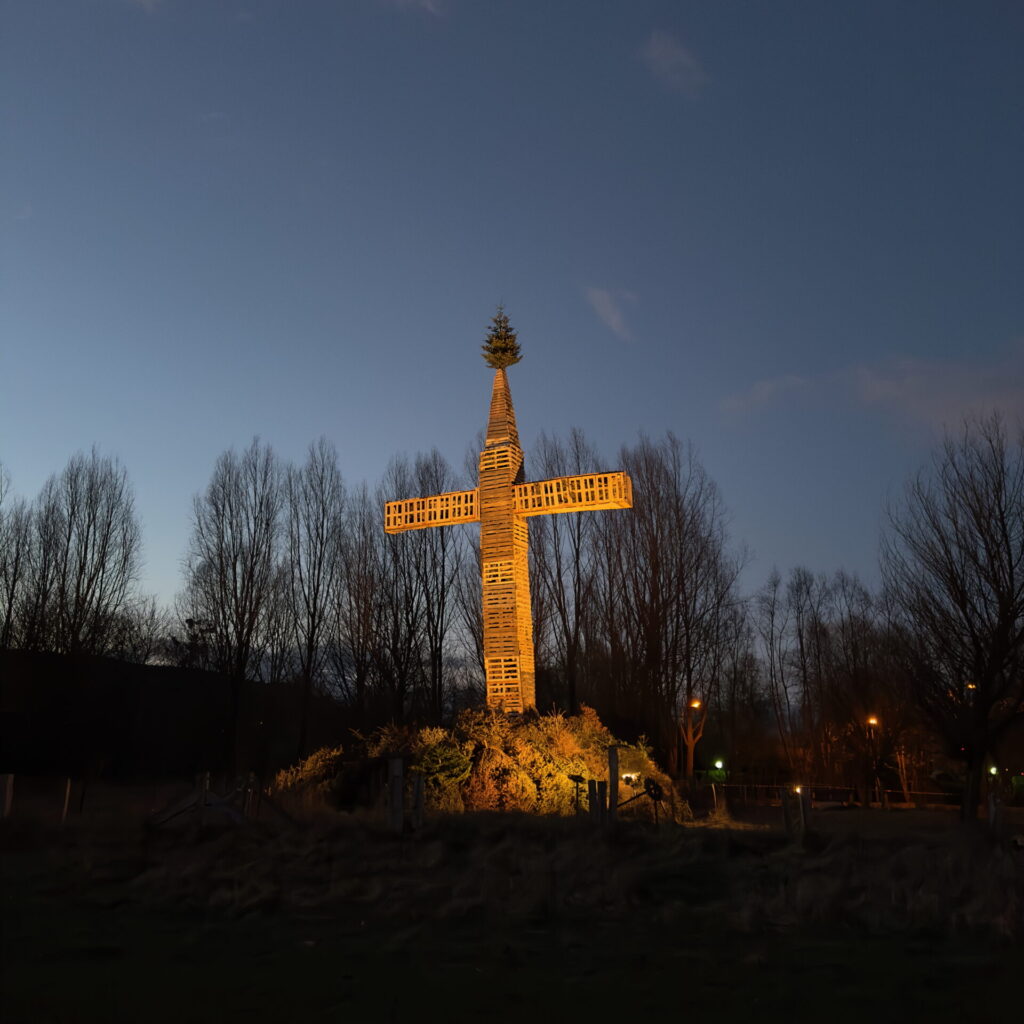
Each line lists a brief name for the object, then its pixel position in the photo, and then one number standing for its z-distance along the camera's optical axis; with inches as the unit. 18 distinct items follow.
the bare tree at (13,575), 1285.7
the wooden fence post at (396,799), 535.9
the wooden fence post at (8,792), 576.6
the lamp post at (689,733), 1231.9
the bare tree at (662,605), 1264.8
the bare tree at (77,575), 1267.2
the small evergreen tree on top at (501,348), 975.0
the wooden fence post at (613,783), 590.1
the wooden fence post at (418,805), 543.8
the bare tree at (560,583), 1307.8
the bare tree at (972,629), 776.3
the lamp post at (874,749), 1350.9
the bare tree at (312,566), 1339.8
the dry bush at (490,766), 772.0
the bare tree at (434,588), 1337.4
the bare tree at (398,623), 1337.4
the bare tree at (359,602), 1348.4
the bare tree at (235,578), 1248.2
